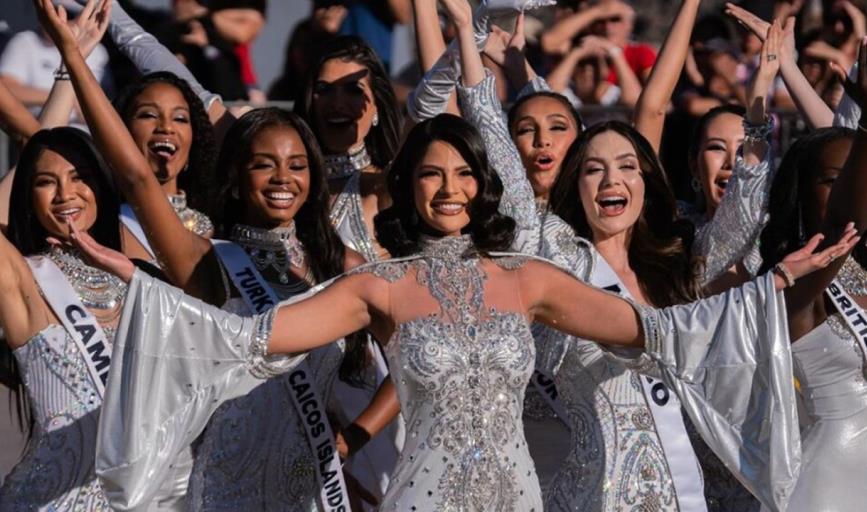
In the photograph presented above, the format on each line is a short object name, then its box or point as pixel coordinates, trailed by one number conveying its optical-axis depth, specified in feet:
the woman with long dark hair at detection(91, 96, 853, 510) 31.99
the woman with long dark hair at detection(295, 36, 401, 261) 43.21
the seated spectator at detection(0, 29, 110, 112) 56.90
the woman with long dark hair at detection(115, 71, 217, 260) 40.60
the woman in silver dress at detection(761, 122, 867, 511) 35.81
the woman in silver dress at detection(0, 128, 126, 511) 35.24
